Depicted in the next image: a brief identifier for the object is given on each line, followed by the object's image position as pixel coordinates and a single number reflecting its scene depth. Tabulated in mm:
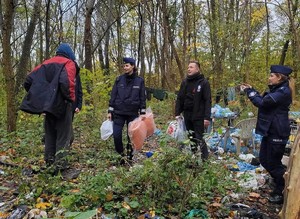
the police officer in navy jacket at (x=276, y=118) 2954
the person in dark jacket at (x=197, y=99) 3663
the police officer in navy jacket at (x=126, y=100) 3712
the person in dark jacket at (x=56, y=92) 3043
